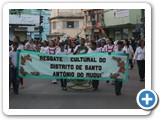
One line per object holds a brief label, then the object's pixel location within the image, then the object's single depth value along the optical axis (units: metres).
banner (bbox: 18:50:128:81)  8.91
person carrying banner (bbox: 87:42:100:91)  10.16
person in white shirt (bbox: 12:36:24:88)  10.41
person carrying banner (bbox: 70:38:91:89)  9.95
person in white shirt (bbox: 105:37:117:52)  10.68
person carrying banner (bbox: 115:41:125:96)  9.35
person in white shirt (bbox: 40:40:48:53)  11.91
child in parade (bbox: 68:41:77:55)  11.36
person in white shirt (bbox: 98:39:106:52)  10.92
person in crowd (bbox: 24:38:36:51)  13.55
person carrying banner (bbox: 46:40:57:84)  11.34
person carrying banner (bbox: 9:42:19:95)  9.46
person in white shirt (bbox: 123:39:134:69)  14.14
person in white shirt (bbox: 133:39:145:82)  12.19
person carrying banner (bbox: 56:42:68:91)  10.35
